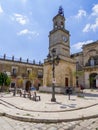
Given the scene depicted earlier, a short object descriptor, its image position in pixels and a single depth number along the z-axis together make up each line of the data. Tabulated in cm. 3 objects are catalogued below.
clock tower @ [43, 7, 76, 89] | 1306
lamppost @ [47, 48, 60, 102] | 743
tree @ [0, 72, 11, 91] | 1482
